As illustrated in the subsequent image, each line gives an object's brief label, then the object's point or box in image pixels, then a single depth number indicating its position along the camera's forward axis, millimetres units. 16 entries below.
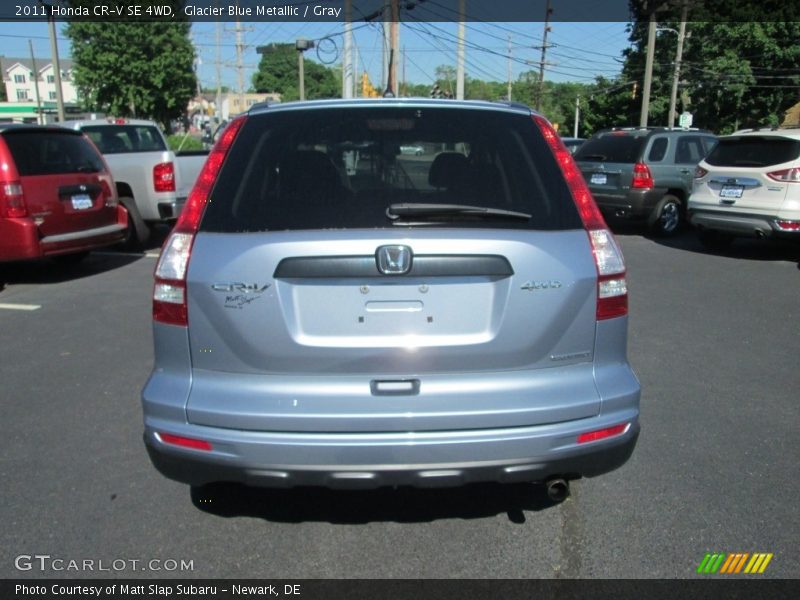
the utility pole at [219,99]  47750
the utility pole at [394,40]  20444
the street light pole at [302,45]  24438
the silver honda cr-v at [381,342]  2359
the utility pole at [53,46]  24453
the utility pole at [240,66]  45606
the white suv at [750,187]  8781
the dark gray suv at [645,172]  11305
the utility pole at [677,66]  33366
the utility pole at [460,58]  24209
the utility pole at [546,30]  45697
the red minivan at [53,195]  7250
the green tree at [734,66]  39125
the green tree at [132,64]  43562
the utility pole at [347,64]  20844
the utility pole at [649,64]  24516
